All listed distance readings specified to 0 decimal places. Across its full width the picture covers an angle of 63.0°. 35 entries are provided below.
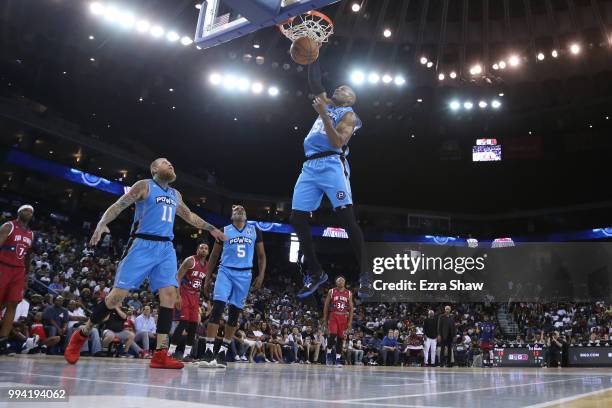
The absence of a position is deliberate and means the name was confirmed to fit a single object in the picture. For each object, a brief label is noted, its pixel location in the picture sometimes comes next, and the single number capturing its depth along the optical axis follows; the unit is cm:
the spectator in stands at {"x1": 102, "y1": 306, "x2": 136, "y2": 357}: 1011
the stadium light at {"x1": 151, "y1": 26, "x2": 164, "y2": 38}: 2116
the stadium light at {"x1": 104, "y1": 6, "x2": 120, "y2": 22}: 1988
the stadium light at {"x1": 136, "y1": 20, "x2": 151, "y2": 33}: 2080
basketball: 461
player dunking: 450
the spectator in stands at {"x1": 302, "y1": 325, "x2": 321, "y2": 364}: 1502
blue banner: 2495
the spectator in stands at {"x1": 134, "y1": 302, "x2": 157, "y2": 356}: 1094
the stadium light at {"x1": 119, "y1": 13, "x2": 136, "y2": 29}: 2025
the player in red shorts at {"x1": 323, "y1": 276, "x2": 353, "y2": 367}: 1117
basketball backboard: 612
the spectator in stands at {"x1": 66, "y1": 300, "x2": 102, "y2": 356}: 962
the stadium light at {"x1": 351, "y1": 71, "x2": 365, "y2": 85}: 2477
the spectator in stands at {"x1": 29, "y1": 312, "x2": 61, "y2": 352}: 938
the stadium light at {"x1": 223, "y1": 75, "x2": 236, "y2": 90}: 2502
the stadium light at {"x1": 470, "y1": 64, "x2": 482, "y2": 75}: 2402
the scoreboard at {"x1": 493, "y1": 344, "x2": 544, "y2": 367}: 1630
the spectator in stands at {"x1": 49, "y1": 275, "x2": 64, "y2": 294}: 1378
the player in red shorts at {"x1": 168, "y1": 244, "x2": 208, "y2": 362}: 804
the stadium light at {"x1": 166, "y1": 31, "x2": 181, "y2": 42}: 2138
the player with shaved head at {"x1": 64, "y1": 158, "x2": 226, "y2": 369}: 525
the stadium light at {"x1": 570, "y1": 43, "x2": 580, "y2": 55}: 2198
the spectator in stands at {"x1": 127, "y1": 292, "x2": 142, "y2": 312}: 1301
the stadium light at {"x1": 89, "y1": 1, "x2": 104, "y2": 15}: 1959
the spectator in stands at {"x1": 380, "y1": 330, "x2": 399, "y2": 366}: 1645
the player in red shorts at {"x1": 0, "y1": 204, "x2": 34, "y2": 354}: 696
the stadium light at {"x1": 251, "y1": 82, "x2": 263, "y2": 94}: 2542
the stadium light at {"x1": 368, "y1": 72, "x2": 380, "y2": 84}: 2491
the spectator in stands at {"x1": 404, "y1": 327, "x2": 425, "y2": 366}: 1727
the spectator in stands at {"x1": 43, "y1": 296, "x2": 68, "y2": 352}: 979
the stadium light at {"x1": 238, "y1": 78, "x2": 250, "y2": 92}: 2523
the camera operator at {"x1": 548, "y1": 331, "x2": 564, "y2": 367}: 1667
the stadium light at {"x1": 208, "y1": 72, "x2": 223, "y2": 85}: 2468
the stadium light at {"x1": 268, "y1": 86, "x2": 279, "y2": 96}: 2578
